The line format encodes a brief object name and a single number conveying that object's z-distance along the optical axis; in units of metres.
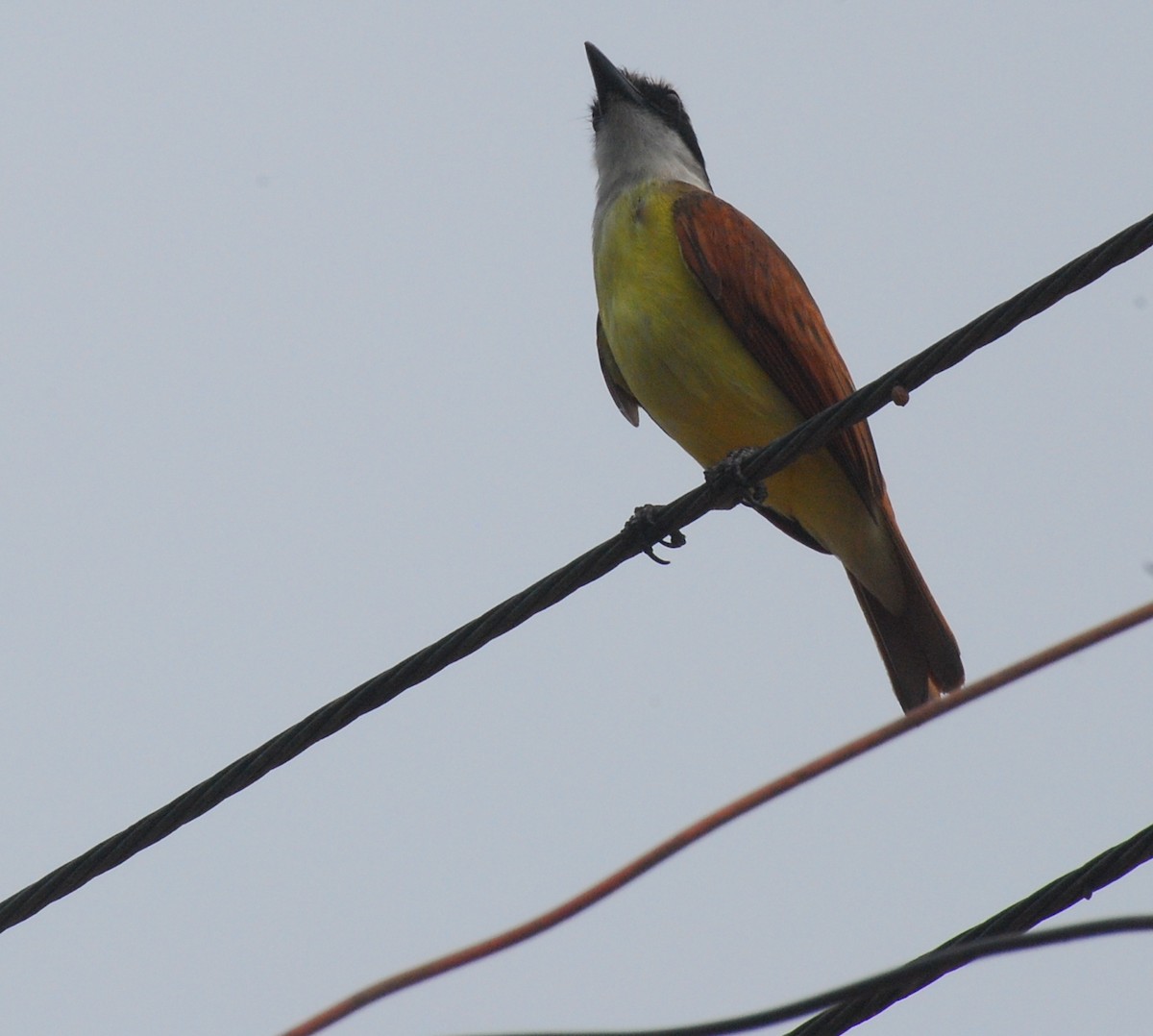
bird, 10.67
